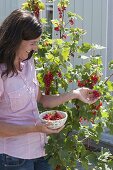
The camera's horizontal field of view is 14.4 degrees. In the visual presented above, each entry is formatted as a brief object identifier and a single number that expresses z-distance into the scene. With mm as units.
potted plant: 2943
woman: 2486
